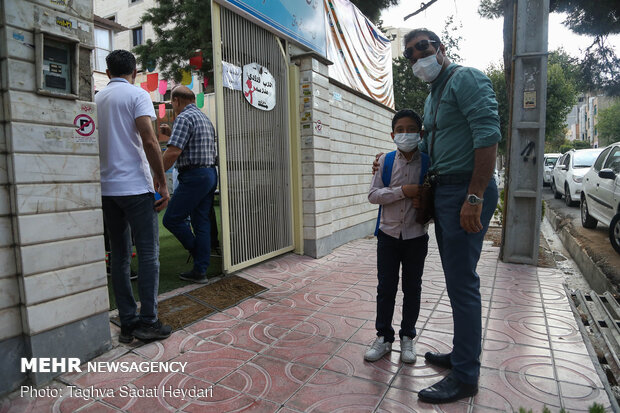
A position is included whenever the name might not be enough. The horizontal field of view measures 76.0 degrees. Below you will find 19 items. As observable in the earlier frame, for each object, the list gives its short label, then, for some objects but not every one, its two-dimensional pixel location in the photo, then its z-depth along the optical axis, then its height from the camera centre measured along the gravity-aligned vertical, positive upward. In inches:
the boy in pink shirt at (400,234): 99.9 -14.9
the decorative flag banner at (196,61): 249.0 +74.2
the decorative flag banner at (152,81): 412.2 +102.8
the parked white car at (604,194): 229.5 -14.5
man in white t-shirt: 107.4 -1.9
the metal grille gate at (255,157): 173.0 +10.0
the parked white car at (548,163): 726.4 +19.3
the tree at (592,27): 374.0 +147.2
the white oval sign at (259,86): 181.8 +43.5
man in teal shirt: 82.2 -2.7
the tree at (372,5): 479.5 +207.4
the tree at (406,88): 808.9 +182.8
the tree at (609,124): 1521.9 +191.7
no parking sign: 98.2 +13.2
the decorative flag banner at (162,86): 436.9 +103.8
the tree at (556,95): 919.0 +182.8
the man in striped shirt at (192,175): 156.8 +1.4
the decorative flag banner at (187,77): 409.0 +108.5
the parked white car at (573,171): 437.1 +2.2
